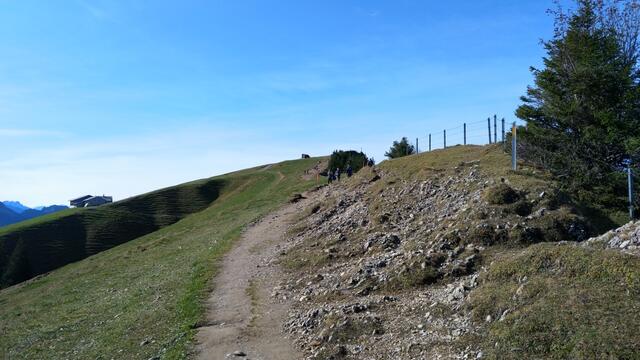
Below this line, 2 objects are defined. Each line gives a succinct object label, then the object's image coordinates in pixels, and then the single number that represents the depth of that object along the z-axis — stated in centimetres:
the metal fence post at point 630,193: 1566
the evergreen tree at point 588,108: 2039
